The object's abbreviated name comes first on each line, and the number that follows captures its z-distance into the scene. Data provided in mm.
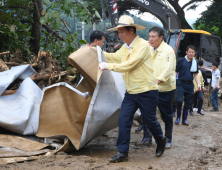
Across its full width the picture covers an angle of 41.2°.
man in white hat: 3775
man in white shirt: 10154
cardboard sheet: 4047
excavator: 11750
